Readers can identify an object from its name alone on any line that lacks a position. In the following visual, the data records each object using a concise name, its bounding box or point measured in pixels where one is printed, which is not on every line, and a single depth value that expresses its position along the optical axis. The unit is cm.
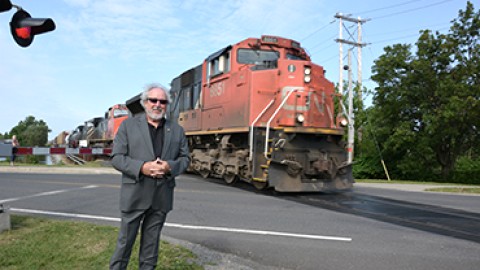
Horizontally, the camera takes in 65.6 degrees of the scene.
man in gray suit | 320
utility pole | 2944
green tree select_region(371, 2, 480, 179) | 2006
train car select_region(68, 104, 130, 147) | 2602
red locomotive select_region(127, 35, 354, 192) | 991
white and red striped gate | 1795
